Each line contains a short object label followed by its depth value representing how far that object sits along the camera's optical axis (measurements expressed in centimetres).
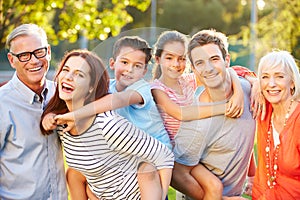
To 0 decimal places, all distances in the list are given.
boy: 371
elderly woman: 386
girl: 382
